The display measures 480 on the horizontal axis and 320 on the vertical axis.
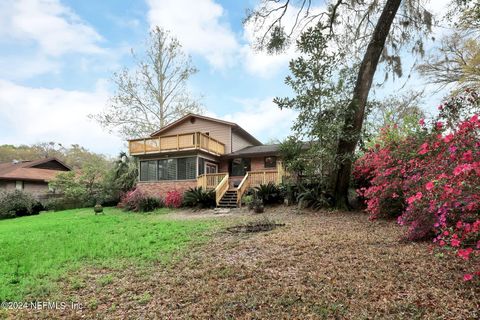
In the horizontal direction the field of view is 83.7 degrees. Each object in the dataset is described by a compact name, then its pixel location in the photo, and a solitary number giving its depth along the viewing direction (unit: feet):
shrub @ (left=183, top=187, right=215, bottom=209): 43.42
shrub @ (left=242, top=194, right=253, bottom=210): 37.17
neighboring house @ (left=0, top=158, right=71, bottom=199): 69.10
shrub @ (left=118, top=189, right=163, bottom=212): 46.93
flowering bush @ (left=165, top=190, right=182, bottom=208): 47.76
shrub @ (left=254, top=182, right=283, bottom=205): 39.14
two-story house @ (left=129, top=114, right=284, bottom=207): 49.80
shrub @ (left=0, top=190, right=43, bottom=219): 53.57
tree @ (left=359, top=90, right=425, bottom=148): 58.03
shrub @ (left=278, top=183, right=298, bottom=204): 37.06
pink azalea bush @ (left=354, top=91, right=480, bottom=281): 9.51
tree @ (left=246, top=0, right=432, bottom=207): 26.50
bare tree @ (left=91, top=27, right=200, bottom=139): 69.56
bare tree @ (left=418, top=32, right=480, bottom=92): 35.37
